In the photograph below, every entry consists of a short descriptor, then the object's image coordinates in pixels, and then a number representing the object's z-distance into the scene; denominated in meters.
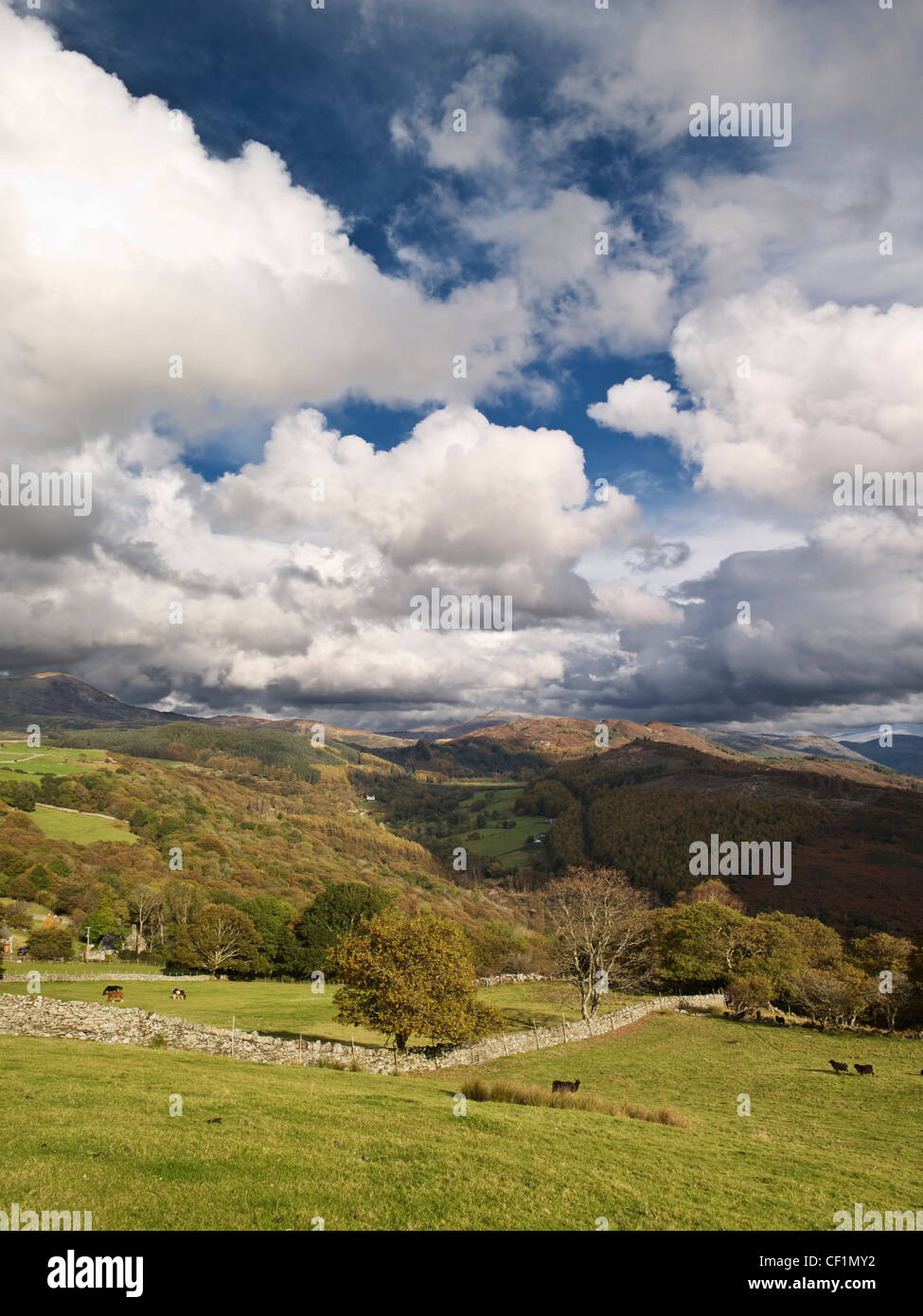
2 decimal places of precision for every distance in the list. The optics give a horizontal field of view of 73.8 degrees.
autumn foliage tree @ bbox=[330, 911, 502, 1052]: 33.88
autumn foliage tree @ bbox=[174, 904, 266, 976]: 77.75
